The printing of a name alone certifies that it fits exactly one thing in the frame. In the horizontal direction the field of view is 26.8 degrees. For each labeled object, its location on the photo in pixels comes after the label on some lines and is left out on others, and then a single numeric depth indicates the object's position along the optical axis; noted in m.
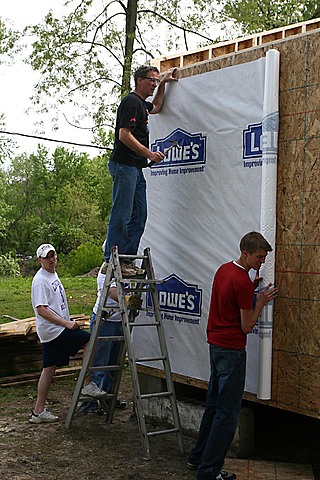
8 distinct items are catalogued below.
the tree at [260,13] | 16.11
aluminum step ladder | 5.99
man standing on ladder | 6.24
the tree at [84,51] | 15.84
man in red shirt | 5.04
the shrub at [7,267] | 29.09
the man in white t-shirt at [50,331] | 6.75
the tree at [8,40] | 16.66
